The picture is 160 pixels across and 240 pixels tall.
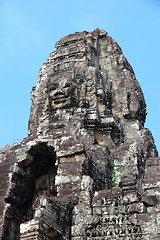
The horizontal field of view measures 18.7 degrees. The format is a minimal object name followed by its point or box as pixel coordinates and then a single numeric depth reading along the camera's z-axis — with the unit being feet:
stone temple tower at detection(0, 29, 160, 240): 38.17
